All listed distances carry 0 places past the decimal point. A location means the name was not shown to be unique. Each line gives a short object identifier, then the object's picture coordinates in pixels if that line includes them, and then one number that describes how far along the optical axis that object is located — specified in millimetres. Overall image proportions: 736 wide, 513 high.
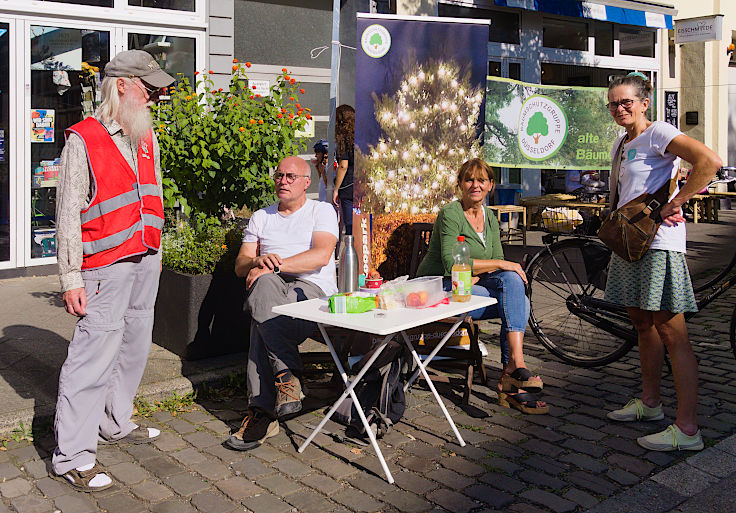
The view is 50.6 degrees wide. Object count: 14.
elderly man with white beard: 3580
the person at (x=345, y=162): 5840
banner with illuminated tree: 5648
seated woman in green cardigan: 4758
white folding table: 3686
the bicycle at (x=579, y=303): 5309
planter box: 5309
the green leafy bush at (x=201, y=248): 5492
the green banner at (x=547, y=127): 6852
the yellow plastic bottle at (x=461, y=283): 4273
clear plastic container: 4105
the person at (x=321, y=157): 7599
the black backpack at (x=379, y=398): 4227
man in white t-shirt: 4191
